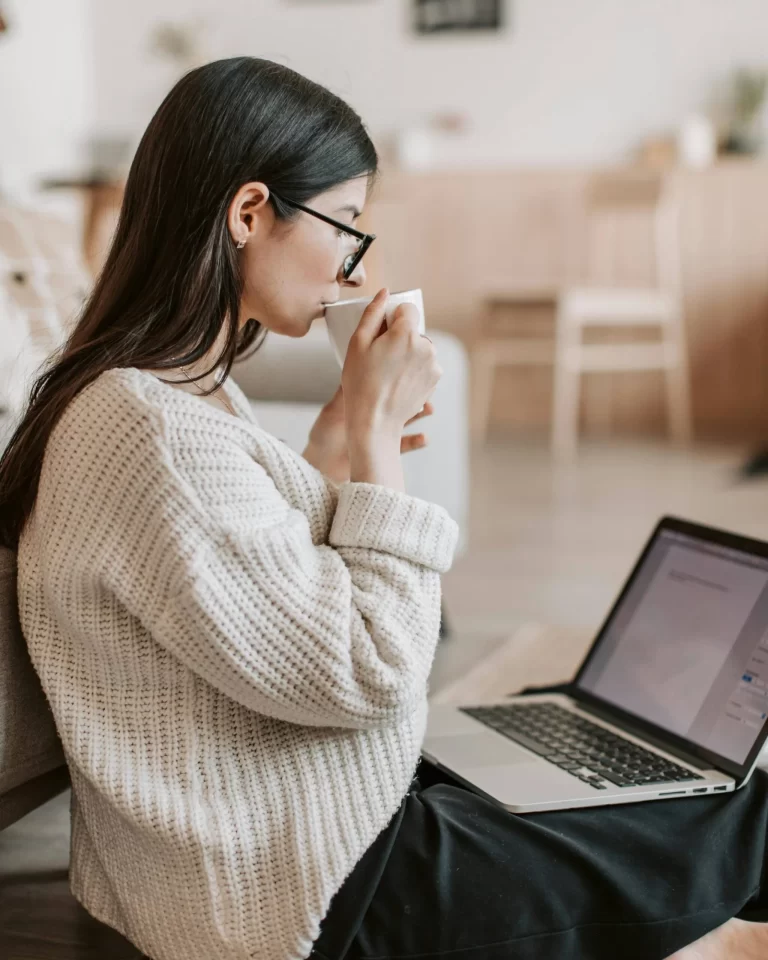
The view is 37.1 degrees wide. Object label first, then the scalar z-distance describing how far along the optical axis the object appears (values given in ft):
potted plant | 14.90
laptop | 3.33
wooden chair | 14.12
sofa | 5.96
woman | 2.63
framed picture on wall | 15.76
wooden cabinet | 15.16
